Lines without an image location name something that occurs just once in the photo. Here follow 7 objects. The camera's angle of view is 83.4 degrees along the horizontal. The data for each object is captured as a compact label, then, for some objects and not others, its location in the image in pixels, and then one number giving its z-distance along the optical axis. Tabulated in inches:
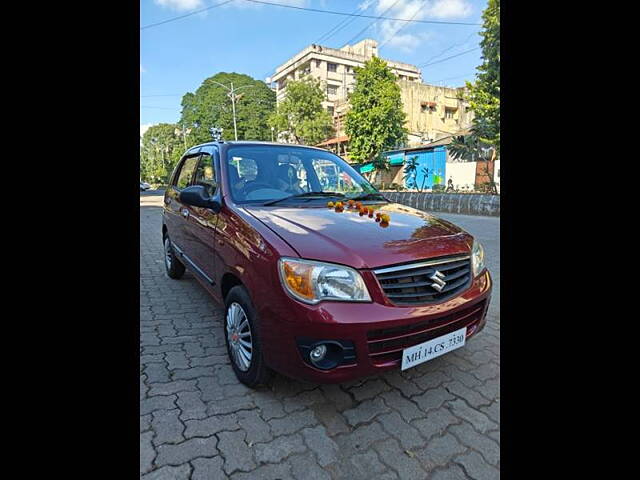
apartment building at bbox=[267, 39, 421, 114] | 1909.4
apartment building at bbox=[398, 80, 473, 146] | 1294.8
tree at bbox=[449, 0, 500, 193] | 437.7
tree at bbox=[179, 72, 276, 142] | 1844.2
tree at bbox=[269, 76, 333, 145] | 1189.7
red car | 71.0
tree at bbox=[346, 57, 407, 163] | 834.8
